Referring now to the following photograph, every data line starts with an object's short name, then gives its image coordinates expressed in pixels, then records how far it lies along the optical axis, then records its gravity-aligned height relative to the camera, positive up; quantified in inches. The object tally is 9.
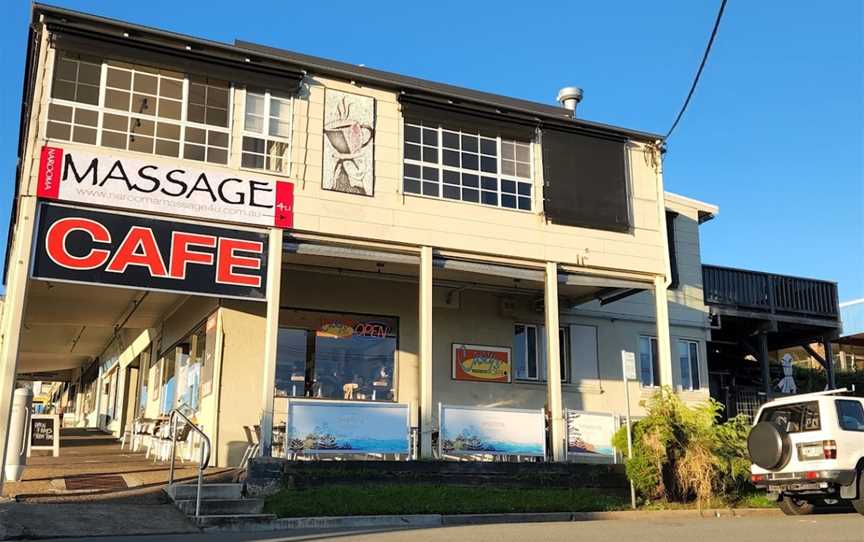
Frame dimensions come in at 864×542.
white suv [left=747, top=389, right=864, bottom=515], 456.8 -3.2
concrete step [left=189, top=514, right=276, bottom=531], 395.9 -37.2
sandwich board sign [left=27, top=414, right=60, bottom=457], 591.2 +8.0
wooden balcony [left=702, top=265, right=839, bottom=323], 859.4 +156.6
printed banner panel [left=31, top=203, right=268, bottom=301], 477.1 +112.7
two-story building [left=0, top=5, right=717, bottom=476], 501.4 +136.8
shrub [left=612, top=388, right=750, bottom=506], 533.3 -5.9
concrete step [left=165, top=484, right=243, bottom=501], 442.6 -25.3
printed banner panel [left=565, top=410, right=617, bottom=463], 594.9 +6.9
